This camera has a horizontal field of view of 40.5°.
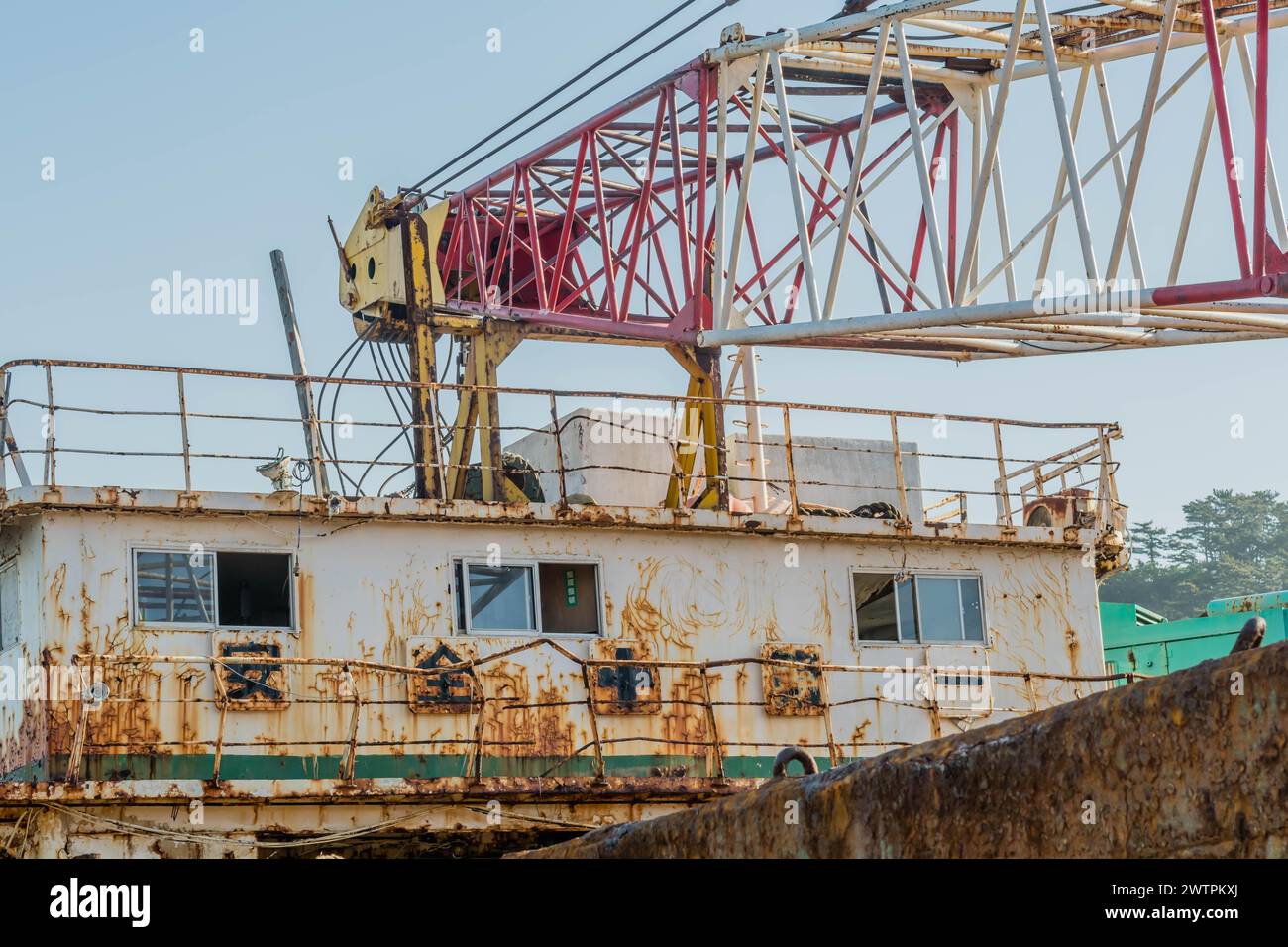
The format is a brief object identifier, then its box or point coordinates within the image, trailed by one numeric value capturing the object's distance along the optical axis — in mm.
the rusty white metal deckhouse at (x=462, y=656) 14906
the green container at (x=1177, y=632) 36062
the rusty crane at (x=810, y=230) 13922
